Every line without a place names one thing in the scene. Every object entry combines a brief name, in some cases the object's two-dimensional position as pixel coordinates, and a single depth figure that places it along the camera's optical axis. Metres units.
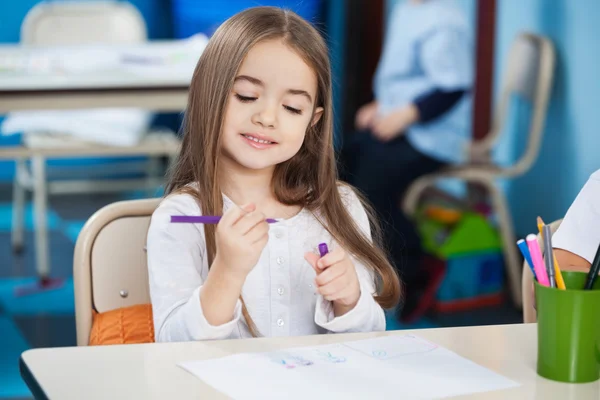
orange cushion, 2.11
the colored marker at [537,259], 1.81
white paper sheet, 1.79
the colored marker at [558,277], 1.83
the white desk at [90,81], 3.74
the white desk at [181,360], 1.79
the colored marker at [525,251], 1.84
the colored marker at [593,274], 1.82
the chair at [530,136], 4.23
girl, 2.08
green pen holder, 1.79
